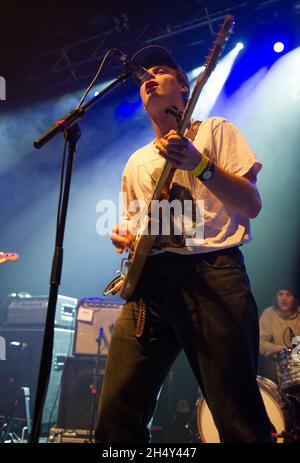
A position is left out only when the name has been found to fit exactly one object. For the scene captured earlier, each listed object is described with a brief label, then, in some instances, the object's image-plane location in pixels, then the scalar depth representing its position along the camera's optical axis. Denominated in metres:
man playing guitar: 1.90
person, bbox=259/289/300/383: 6.63
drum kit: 4.84
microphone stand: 1.85
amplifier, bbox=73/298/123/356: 6.07
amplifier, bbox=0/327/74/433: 6.56
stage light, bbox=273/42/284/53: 7.74
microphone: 2.64
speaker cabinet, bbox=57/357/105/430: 5.62
